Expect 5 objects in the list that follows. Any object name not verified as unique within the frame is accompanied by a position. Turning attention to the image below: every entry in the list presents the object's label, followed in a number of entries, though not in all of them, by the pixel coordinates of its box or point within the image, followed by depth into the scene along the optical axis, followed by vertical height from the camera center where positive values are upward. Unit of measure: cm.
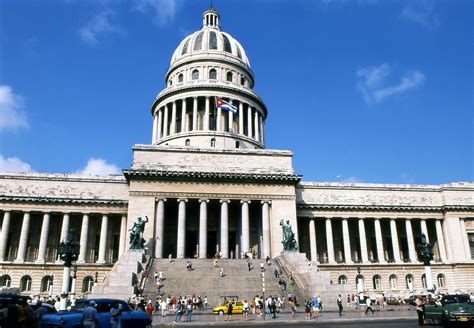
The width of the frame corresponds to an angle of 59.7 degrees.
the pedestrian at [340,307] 3037 -113
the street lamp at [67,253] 3024 +282
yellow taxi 3119 -122
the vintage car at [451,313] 1978 -107
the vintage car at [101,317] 1603 -97
